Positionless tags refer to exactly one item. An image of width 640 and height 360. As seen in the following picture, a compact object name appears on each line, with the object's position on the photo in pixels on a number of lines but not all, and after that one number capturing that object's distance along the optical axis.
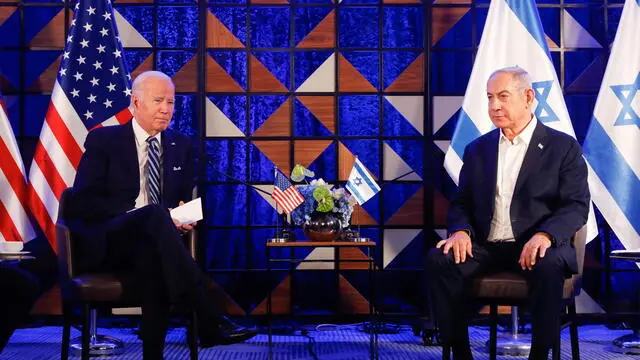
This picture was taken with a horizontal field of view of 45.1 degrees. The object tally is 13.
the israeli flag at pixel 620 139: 4.93
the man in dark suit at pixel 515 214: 3.41
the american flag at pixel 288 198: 4.45
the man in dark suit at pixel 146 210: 3.46
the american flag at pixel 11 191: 4.95
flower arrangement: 4.42
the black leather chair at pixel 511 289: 3.48
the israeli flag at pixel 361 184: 4.75
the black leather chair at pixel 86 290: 3.52
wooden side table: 4.26
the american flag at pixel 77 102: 4.99
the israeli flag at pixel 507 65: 5.00
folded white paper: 3.74
